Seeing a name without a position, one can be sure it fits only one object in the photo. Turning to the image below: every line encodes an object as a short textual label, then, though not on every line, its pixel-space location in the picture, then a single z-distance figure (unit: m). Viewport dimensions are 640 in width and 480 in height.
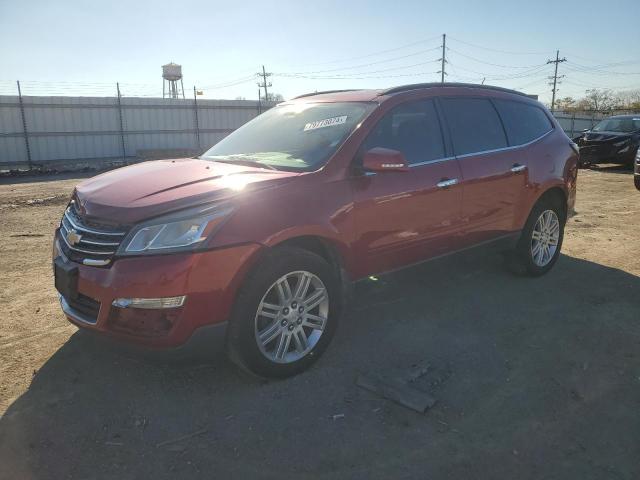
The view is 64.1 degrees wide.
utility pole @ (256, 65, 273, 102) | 67.00
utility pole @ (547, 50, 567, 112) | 67.50
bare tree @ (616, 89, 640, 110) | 65.25
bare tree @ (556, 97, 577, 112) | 71.41
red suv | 2.74
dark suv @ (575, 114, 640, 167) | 15.80
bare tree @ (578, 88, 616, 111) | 67.11
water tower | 41.47
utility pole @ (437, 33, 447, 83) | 60.03
